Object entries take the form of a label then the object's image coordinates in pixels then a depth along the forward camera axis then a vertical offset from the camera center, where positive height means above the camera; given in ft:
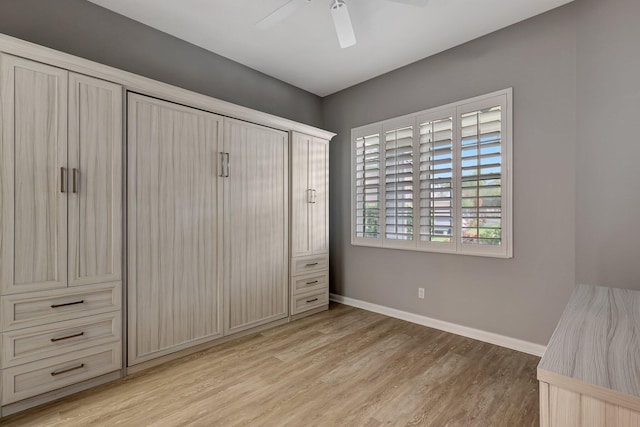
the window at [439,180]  9.04 +1.11
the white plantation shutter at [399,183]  11.04 +1.07
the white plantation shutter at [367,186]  12.14 +1.07
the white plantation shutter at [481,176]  9.03 +1.10
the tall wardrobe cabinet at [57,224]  5.91 -0.23
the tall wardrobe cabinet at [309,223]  11.26 -0.38
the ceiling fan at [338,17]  6.81 +4.59
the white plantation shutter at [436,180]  10.00 +1.08
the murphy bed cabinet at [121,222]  6.02 -0.24
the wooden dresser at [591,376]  2.54 -1.47
